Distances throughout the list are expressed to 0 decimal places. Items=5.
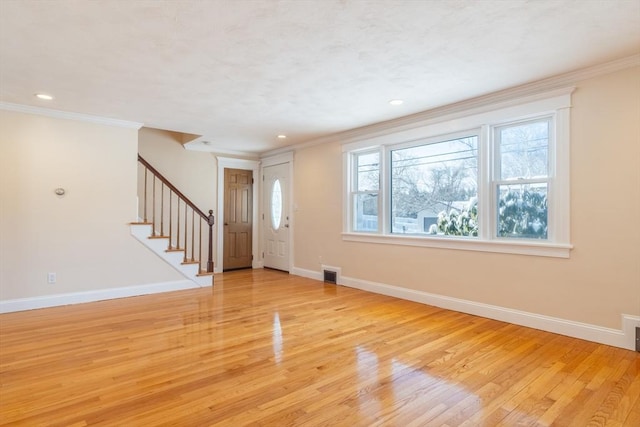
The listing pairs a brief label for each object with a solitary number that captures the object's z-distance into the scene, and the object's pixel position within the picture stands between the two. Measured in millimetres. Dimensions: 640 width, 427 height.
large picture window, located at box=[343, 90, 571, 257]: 3363
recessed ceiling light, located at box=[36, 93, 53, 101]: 3691
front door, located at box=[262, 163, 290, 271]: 6762
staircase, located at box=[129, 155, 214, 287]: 5102
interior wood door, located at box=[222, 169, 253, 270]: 6965
